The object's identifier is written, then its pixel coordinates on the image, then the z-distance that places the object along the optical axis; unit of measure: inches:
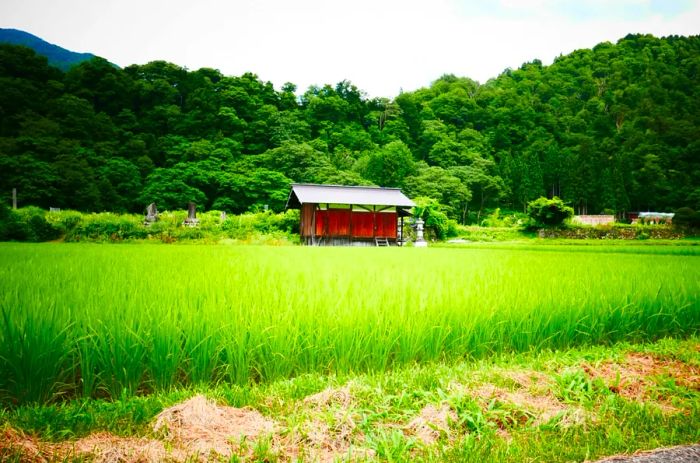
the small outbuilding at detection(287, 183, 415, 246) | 810.2
